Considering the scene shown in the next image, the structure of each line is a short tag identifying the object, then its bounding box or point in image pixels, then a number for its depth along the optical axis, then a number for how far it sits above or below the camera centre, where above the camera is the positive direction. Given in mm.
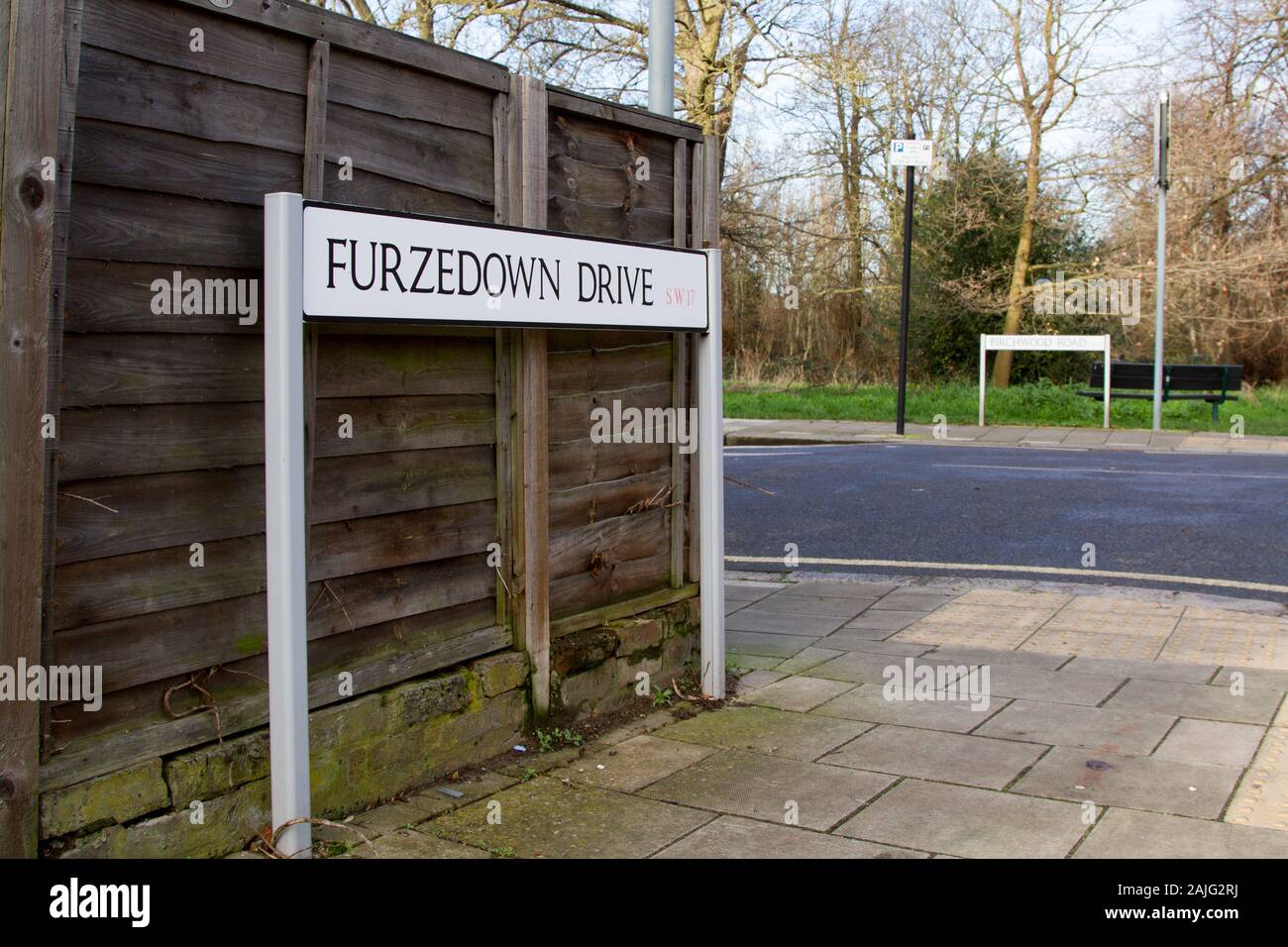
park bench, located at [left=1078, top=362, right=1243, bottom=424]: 18719 +272
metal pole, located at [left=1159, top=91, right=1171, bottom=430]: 17359 +3005
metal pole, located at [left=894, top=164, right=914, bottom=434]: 17938 +1605
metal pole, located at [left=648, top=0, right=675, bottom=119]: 6359 +1822
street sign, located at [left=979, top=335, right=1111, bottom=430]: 18516 +858
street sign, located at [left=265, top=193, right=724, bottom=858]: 3291 +331
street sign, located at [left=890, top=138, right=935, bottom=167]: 17344 +3524
